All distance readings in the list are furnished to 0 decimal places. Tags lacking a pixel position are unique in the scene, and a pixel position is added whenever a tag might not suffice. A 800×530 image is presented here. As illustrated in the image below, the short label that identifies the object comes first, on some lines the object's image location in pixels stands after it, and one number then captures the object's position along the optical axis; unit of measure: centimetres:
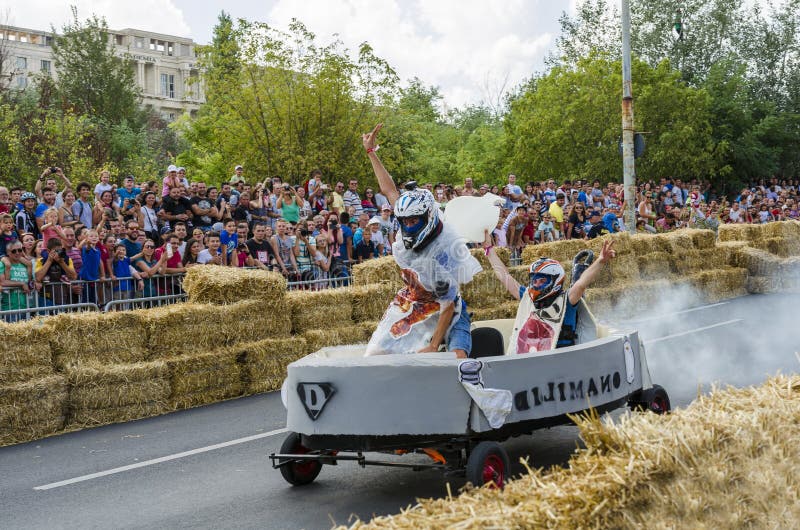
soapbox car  623
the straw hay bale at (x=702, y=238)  2297
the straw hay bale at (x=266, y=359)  1223
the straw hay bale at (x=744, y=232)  2512
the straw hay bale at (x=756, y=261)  2359
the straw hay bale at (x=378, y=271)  1450
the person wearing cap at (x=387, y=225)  1891
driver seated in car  793
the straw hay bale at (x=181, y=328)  1140
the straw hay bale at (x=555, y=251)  1817
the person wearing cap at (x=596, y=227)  2228
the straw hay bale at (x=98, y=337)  1041
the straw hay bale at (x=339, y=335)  1313
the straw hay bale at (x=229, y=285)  1216
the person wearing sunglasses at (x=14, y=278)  1199
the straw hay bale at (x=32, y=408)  979
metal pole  2430
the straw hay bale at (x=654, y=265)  2112
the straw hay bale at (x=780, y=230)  2517
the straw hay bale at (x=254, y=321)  1217
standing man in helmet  696
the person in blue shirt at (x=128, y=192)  1687
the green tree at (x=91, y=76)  6631
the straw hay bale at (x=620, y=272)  1984
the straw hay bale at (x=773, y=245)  2489
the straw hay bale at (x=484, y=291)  1628
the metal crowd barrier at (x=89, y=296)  1199
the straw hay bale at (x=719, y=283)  2214
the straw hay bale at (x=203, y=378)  1138
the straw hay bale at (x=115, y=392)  1044
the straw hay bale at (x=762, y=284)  2353
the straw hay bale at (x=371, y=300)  1402
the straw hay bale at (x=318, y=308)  1316
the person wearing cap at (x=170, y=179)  1695
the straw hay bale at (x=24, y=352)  988
